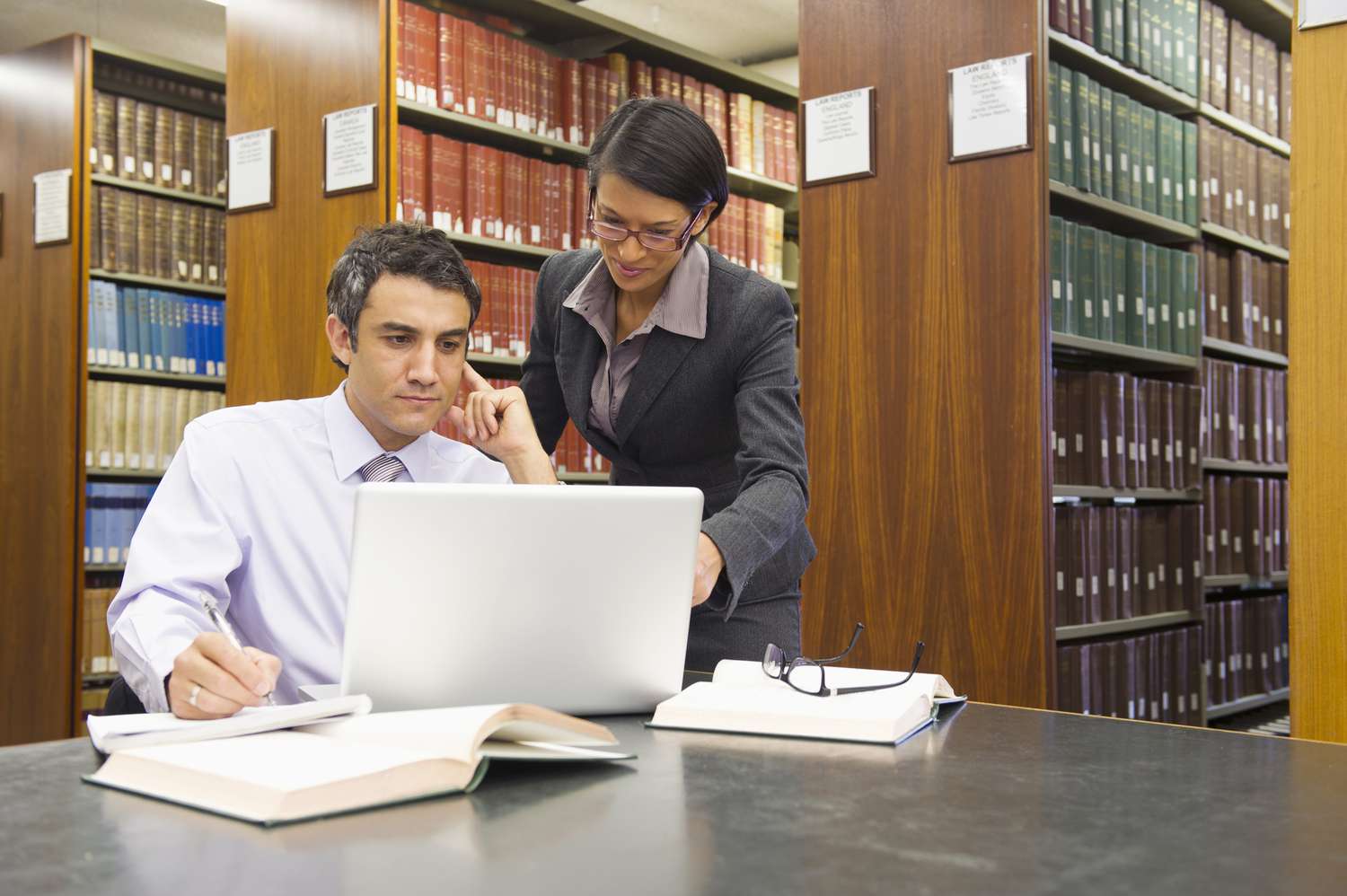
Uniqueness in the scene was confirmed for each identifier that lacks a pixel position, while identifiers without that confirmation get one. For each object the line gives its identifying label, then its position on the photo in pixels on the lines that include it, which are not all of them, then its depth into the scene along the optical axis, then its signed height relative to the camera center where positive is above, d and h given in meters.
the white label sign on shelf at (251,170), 3.57 +0.91
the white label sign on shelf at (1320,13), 2.10 +0.79
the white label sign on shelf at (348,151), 3.32 +0.90
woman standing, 1.74 +0.21
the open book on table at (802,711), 1.13 -0.19
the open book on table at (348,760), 0.85 -0.19
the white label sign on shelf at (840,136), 3.04 +0.86
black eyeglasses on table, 1.25 -0.18
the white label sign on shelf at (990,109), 2.80 +0.85
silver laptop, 1.08 -0.08
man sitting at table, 1.44 +0.04
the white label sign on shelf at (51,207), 4.14 +0.94
